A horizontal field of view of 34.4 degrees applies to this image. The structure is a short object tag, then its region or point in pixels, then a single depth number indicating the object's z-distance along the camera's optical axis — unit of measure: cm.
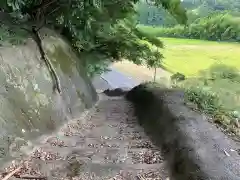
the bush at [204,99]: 681
